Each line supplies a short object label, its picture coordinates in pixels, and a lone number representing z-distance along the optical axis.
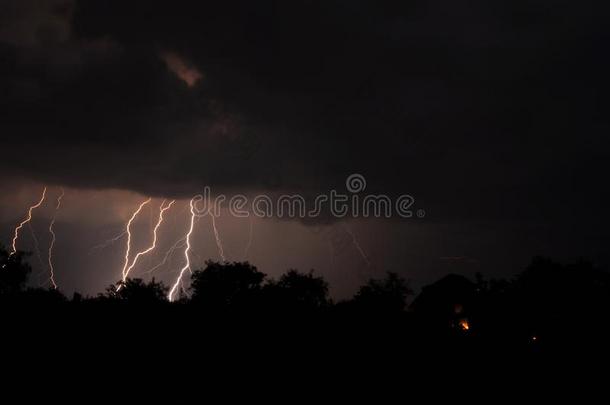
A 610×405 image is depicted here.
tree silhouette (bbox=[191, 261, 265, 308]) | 49.66
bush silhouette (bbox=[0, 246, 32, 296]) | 47.94
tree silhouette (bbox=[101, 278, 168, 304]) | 44.59
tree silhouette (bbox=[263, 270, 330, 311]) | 52.47
